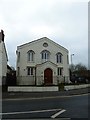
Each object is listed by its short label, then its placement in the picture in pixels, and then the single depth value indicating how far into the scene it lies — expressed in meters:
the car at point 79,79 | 16.58
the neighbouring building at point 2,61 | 13.21
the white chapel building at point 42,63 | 13.67
